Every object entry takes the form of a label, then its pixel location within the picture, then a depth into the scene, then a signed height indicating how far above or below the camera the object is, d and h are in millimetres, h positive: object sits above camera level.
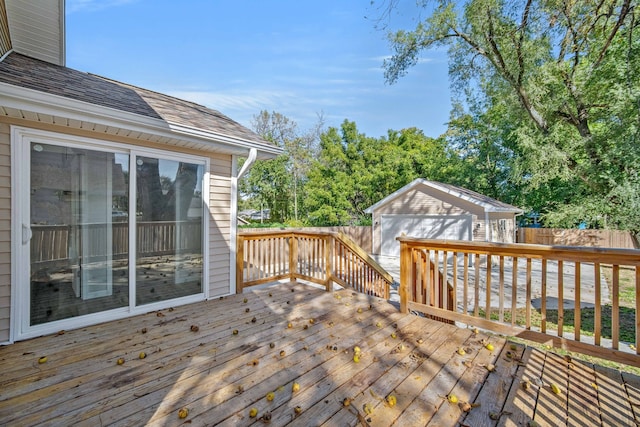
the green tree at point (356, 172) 16516 +2607
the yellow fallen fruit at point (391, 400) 1850 -1184
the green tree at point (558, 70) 6016 +3462
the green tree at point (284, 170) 17531 +2792
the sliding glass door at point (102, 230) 2850 -156
